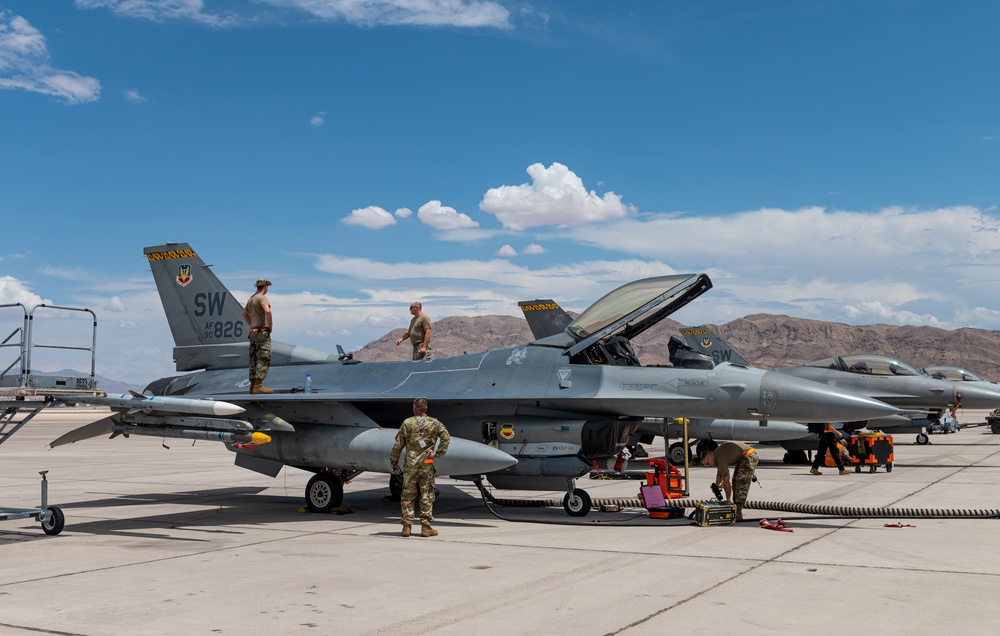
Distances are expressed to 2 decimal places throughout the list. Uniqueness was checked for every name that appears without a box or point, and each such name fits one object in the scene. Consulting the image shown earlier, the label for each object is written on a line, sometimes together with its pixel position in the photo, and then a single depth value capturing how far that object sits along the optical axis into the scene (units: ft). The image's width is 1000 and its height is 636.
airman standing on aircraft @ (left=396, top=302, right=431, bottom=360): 45.03
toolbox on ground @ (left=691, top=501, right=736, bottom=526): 32.53
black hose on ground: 34.04
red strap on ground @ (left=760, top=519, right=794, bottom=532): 31.48
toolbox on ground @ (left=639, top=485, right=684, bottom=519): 34.32
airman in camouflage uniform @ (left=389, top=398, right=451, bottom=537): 31.65
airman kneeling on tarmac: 33.63
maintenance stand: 30.32
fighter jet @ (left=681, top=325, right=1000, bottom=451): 65.36
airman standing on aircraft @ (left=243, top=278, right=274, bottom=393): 37.99
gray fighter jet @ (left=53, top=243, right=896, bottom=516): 34.58
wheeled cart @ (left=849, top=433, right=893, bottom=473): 57.88
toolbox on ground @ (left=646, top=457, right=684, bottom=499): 35.73
